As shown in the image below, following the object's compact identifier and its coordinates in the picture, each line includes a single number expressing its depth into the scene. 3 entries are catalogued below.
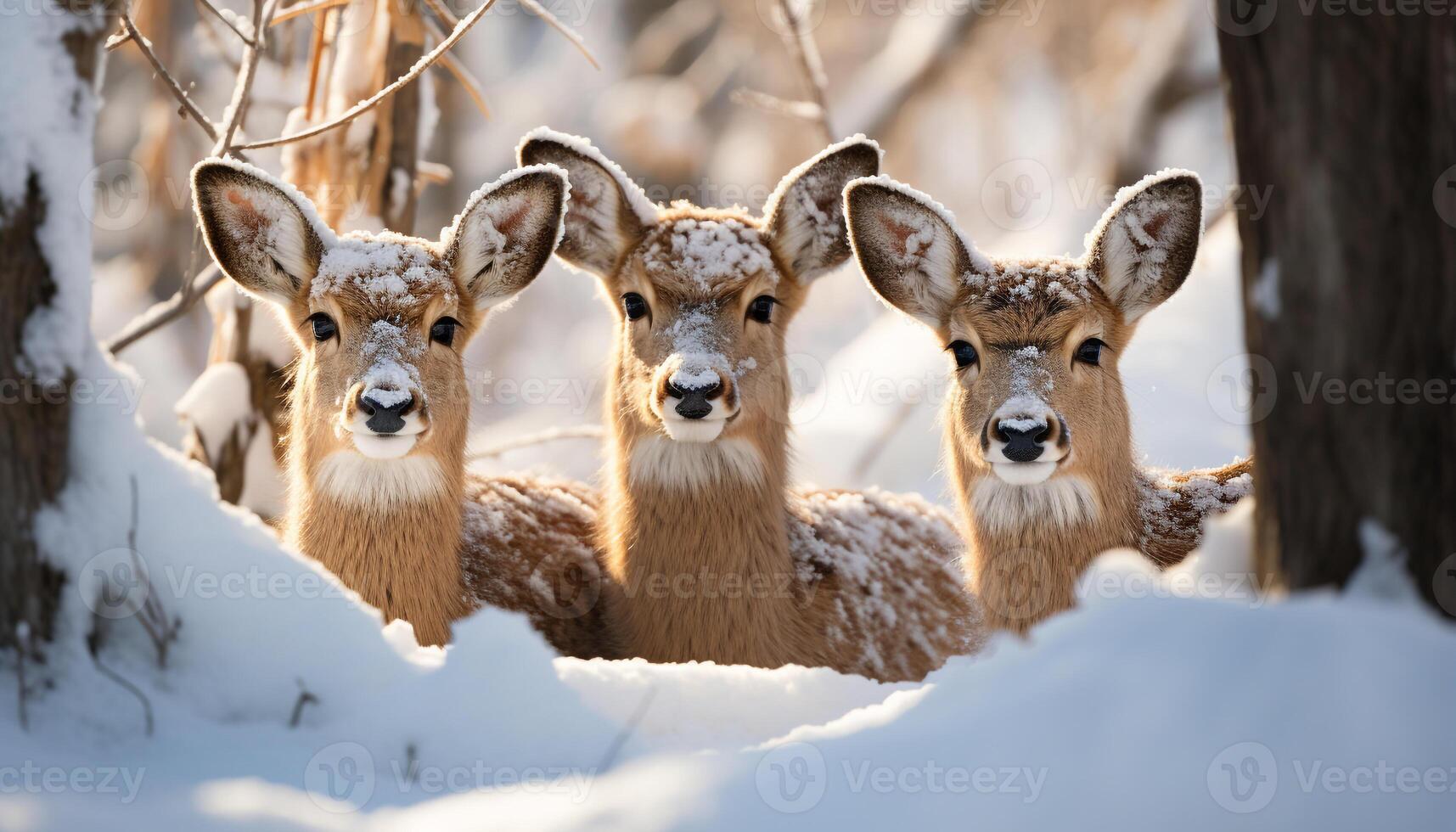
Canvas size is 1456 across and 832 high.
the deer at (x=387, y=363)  10.54
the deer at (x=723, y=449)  11.64
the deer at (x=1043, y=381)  10.27
